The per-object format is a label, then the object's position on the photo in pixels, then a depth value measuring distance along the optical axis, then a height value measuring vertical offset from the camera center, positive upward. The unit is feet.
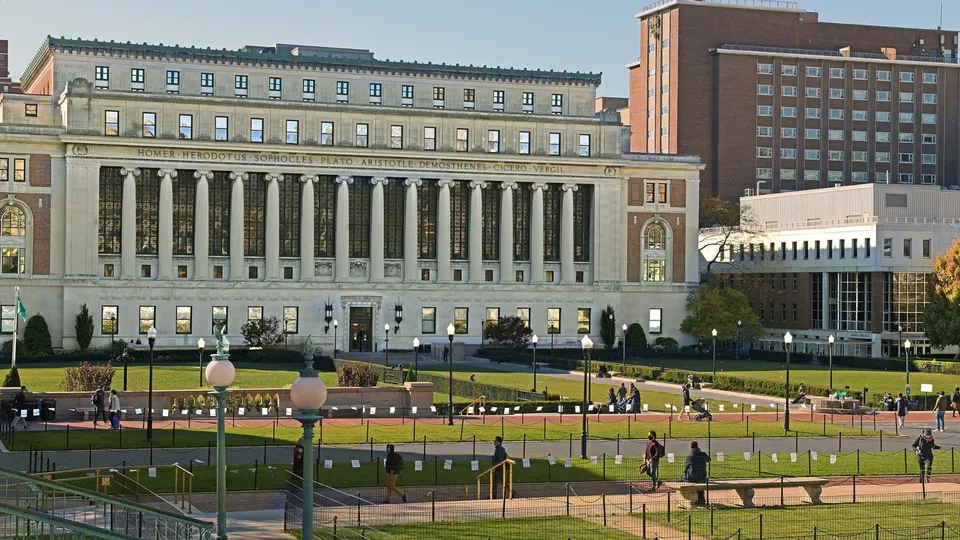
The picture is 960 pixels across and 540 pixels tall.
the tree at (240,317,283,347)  368.27 -10.14
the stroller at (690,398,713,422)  208.64 -16.71
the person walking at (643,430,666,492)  132.98 -15.55
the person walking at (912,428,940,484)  139.85 -14.92
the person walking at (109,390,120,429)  187.52 -16.09
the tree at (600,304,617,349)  410.10 -8.14
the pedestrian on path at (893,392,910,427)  200.85 -15.32
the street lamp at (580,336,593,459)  157.79 -8.16
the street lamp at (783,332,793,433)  189.75 -16.54
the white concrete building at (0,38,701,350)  368.07 +27.92
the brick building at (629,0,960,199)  544.62 +82.84
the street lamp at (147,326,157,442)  165.31 -15.25
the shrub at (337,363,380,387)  228.84 -13.42
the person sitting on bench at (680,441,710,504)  128.47 -15.50
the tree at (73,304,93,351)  358.43 -9.35
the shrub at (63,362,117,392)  212.43 -13.11
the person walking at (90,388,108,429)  193.36 -15.42
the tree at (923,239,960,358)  343.67 -0.95
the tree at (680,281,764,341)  405.80 -4.64
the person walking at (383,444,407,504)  124.57 -15.71
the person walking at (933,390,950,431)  194.08 -15.03
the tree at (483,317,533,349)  388.37 -9.74
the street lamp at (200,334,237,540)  81.15 -5.73
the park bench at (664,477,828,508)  125.59 -17.11
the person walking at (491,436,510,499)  130.00 -15.63
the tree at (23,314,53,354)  348.38 -11.02
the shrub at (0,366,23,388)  212.64 -13.56
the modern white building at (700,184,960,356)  394.73 +11.62
